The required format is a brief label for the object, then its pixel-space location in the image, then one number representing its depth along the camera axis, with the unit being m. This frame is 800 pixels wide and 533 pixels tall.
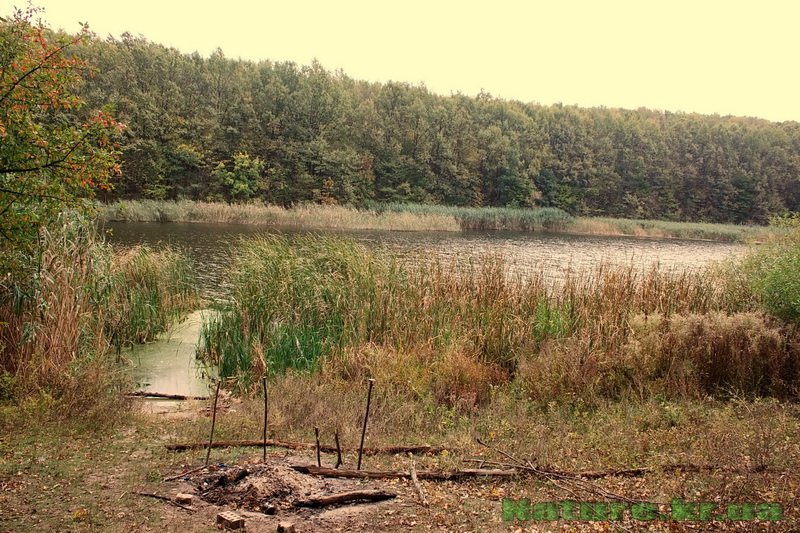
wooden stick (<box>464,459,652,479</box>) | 4.20
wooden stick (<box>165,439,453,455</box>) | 4.69
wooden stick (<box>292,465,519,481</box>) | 4.10
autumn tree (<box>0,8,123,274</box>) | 5.00
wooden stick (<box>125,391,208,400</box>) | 6.82
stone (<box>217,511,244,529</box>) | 3.31
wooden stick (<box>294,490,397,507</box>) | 3.71
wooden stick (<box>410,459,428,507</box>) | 3.75
